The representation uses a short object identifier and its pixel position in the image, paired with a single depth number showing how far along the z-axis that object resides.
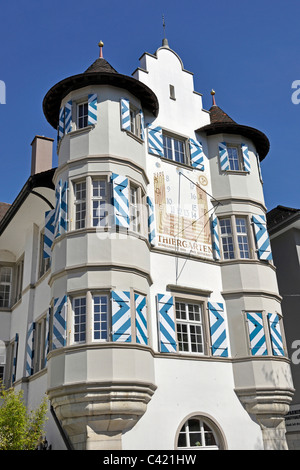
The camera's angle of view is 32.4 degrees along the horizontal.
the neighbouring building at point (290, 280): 18.31
